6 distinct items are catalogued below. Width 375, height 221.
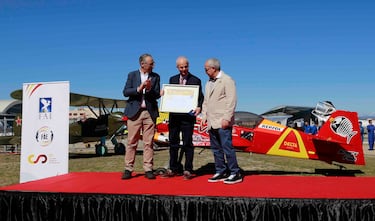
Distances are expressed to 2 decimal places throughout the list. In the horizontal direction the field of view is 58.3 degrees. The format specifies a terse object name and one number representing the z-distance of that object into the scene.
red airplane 7.07
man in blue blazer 4.22
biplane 15.08
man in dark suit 4.30
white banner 5.40
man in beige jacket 3.86
